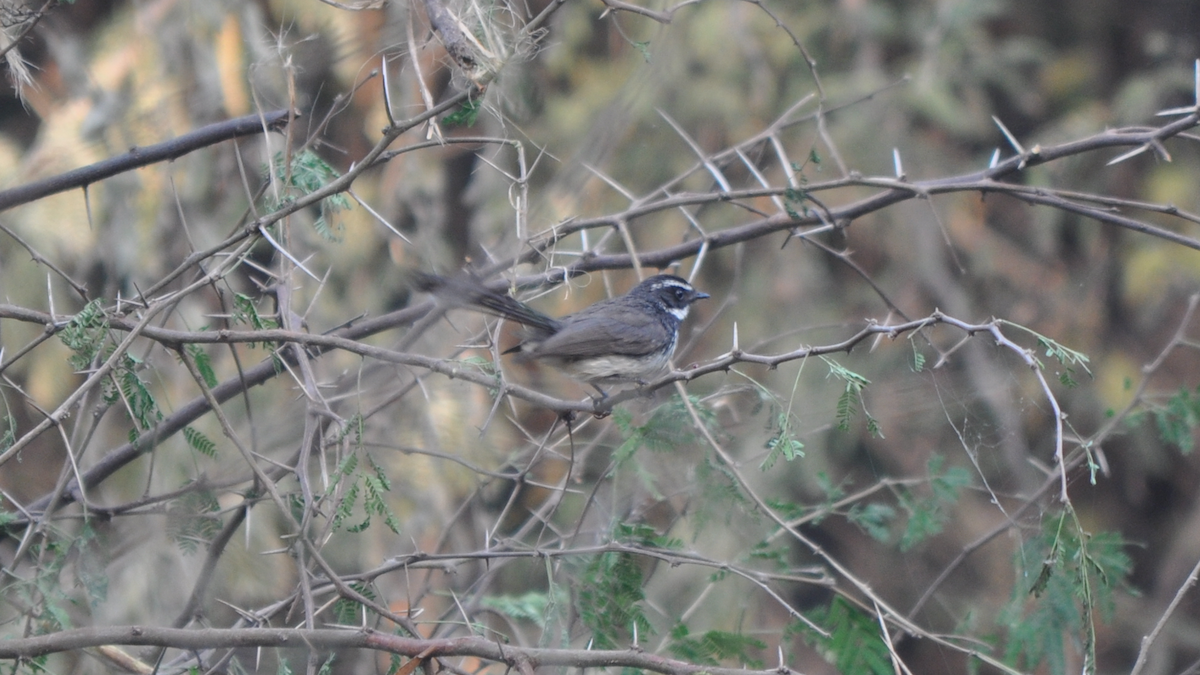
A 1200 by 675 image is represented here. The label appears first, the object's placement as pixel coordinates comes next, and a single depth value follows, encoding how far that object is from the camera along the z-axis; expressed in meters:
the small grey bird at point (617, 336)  11.16
